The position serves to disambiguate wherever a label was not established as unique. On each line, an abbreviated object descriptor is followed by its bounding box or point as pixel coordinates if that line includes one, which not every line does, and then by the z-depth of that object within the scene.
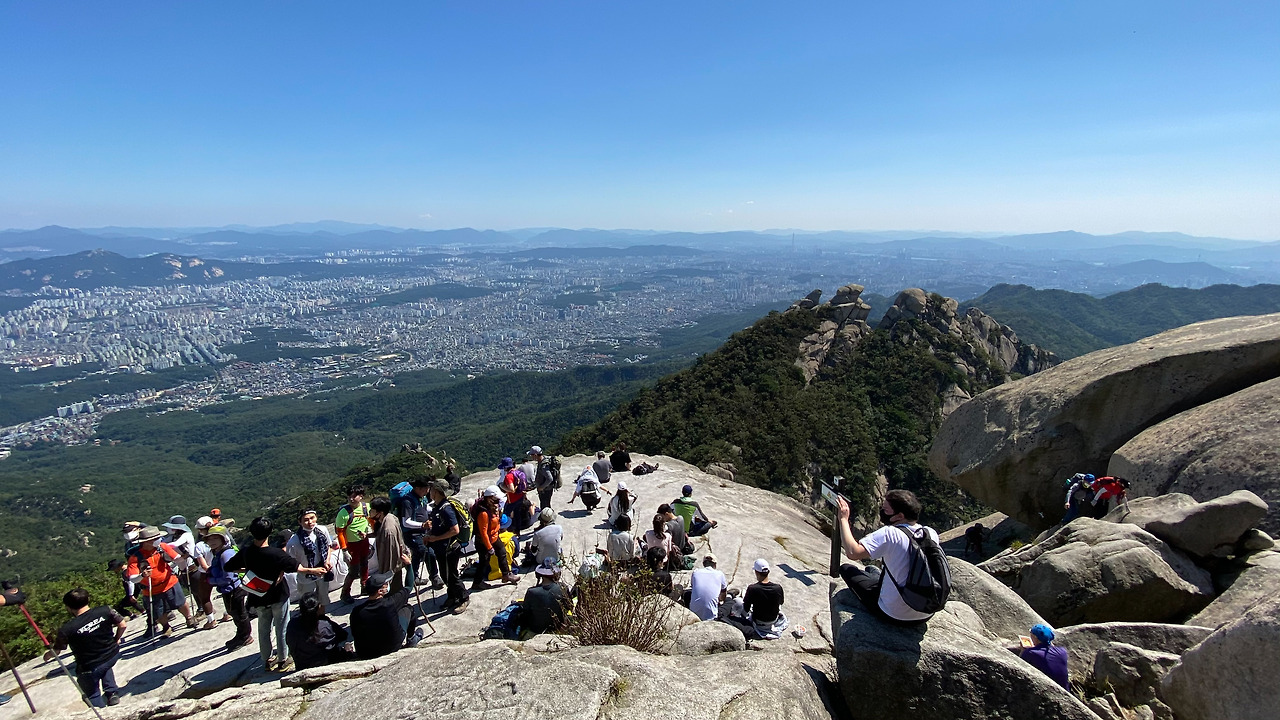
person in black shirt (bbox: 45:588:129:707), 5.87
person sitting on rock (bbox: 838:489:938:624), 4.07
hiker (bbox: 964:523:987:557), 13.51
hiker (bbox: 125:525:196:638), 7.29
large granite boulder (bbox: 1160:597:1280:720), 3.87
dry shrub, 5.03
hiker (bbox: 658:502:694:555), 9.66
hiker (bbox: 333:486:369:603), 7.60
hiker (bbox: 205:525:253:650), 6.84
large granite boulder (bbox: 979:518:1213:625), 6.59
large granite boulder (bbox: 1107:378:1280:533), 8.37
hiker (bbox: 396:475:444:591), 7.85
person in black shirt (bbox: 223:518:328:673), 5.84
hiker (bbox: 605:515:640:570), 8.10
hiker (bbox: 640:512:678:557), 9.09
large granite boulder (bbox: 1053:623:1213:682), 5.38
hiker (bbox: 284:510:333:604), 7.08
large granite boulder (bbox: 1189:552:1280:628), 5.79
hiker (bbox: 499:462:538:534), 10.45
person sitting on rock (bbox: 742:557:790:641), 6.98
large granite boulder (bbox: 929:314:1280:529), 11.01
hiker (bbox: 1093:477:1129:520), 9.16
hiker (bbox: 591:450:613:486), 14.45
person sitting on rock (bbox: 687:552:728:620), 7.23
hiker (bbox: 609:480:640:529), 10.83
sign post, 5.28
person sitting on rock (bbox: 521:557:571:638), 6.30
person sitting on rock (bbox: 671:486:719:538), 11.01
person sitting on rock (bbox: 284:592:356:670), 5.55
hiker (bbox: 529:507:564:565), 8.37
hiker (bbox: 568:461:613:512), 12.90
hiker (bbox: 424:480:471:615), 7.50
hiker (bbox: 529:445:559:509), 11.61
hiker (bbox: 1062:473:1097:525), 9.88
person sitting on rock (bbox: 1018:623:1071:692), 4.63
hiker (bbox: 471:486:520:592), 8.17
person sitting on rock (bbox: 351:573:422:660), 5.57
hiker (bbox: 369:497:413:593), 6.66
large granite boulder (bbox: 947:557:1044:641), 5.63
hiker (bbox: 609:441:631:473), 16.22
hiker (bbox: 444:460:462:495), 12.85
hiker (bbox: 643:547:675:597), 6.56
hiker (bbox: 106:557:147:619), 7.41
